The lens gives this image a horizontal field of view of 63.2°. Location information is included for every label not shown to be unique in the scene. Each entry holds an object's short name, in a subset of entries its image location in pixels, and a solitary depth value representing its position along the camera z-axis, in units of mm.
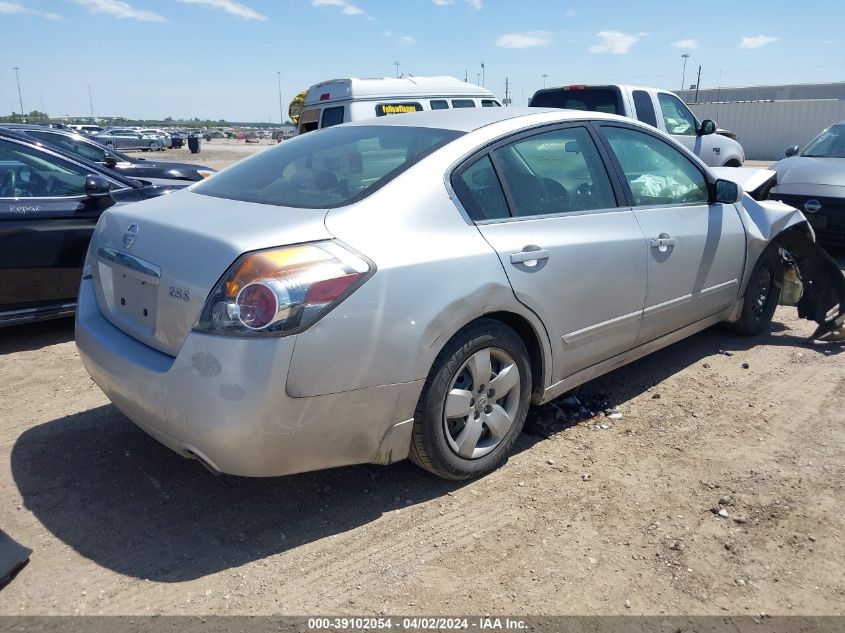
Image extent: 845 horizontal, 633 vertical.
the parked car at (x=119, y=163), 8812
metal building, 28562
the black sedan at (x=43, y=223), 4918
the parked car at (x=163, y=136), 46722
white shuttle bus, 10630
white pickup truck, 10109
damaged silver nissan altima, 2514
